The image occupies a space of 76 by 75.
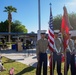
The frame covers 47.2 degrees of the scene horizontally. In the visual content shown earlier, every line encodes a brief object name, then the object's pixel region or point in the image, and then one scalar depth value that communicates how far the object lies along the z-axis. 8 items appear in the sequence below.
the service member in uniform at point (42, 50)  3.51
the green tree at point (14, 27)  32.59
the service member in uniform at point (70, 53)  3.62
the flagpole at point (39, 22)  6.36
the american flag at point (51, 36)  3.44
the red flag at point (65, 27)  3.20
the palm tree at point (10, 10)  27.57
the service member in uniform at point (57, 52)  3.53
